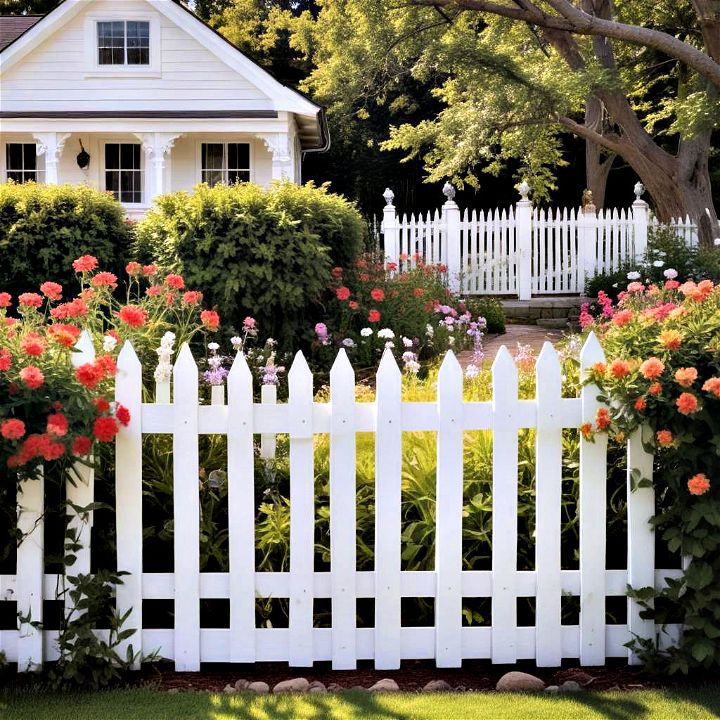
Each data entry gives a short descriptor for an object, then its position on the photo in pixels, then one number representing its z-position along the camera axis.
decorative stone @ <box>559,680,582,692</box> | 3.79
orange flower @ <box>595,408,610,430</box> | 3.84
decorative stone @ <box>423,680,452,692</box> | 3.82
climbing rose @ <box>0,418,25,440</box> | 3.45
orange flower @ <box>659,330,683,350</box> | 3.74
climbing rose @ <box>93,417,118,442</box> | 3.70
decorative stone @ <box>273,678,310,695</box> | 3.80
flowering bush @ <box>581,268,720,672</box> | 3.70
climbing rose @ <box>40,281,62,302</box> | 4.92
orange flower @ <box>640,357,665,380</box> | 3.64
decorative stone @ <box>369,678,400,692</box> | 3.79
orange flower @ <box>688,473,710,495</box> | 3.63
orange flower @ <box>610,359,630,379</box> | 3.74
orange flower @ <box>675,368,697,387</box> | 3.57
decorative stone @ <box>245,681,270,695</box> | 3.79
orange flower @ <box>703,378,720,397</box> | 3.56
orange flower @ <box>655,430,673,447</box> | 3.65
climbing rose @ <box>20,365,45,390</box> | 3.55
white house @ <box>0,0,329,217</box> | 21.22
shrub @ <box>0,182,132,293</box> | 8.80
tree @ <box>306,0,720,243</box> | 17.31
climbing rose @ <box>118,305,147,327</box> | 4.51
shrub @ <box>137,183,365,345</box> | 7.54
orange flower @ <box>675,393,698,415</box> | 3.57
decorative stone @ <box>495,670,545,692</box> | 3.83
